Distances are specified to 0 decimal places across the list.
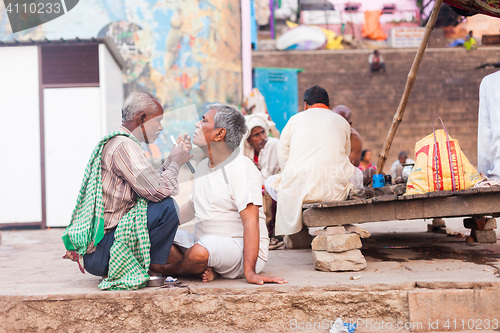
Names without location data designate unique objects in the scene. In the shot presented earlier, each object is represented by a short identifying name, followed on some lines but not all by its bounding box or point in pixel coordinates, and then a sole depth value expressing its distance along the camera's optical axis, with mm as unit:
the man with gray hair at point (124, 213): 2600
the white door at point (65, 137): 7059
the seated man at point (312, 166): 3604
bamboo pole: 4074
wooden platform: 2984
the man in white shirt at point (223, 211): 2674
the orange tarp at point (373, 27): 18844
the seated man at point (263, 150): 4895
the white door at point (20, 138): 7023
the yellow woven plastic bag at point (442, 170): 3053
